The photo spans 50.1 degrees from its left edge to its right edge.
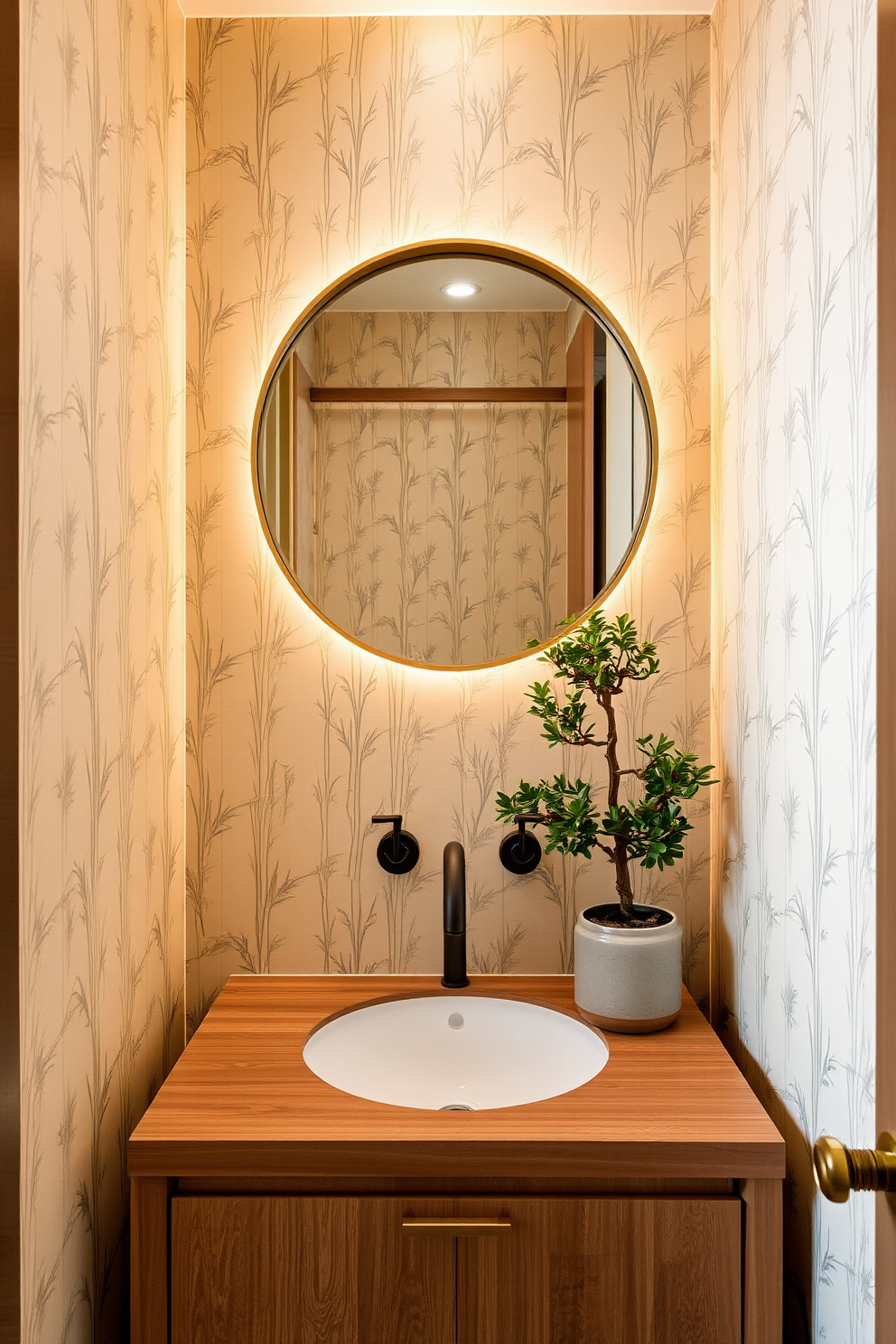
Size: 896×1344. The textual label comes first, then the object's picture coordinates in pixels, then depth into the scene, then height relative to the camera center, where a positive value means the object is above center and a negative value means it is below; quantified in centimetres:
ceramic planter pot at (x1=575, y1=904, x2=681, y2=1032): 135 -42
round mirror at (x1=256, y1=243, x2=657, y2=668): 161 +38
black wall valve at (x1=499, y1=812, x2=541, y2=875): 161 -29
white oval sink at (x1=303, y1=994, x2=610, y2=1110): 138 -55
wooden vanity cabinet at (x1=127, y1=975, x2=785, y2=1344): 108 -63
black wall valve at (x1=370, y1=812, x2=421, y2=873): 160 -28
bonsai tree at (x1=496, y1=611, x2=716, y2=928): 141 -16
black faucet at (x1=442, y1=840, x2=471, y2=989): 146 -36
